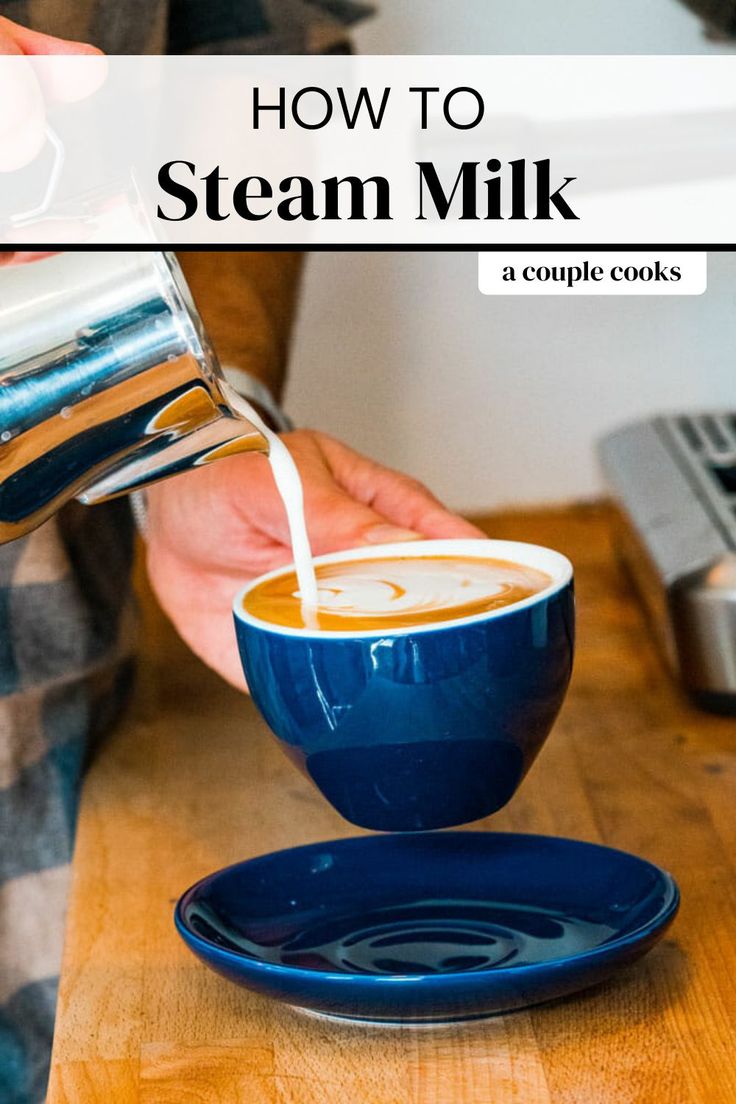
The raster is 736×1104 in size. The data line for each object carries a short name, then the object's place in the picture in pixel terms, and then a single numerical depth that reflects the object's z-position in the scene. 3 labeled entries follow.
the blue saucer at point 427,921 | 0.72
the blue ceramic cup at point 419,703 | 0.74
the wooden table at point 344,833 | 0.73
